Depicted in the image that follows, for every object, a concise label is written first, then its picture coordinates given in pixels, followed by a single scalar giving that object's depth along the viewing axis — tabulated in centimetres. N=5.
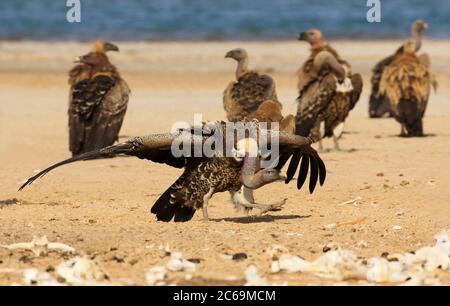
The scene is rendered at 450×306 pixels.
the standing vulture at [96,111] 1586
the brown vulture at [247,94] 1491
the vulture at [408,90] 1764
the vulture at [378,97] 2019
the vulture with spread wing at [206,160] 1022
